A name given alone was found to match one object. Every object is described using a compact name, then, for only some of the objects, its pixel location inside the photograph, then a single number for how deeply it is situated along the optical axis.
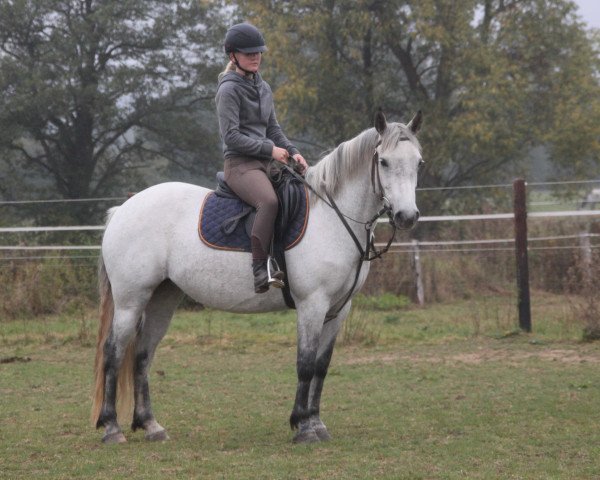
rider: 11.35
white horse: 11.46
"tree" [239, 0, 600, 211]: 44.78
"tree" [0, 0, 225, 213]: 51.09
